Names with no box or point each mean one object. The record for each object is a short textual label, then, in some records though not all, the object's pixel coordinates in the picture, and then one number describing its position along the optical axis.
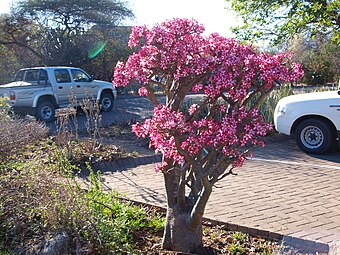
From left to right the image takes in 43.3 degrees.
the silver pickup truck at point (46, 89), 15.06
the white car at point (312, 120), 8.79
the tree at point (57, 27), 26.39
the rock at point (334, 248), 4.10
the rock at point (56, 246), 3.88
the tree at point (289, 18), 13.95
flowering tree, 3.55
